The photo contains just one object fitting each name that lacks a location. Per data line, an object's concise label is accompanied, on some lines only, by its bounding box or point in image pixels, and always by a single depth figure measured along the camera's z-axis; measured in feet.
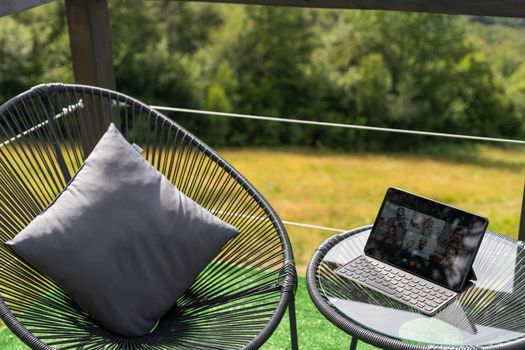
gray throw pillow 4.65
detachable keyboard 4.54
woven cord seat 4.65
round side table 4.21
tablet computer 4.65
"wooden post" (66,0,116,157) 6.70
